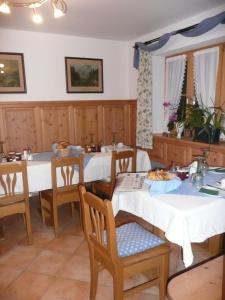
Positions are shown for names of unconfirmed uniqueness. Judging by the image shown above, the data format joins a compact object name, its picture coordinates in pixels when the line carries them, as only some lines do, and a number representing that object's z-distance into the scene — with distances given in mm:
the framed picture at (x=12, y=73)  3490
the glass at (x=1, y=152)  2990
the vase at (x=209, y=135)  3095
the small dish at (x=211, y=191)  1741
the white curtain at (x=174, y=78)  3793
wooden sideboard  2975
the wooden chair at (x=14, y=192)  2316
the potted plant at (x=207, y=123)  3094
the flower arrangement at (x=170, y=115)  3785
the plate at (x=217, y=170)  2260
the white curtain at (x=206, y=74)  3295
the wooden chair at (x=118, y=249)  1491
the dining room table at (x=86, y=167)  2672
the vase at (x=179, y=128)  3621
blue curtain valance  2646
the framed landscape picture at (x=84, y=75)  3953
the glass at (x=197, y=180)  1928
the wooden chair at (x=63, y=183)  2574
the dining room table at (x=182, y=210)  1518
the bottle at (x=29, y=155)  2944
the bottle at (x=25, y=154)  2949
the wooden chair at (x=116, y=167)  2797
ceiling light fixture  1878
